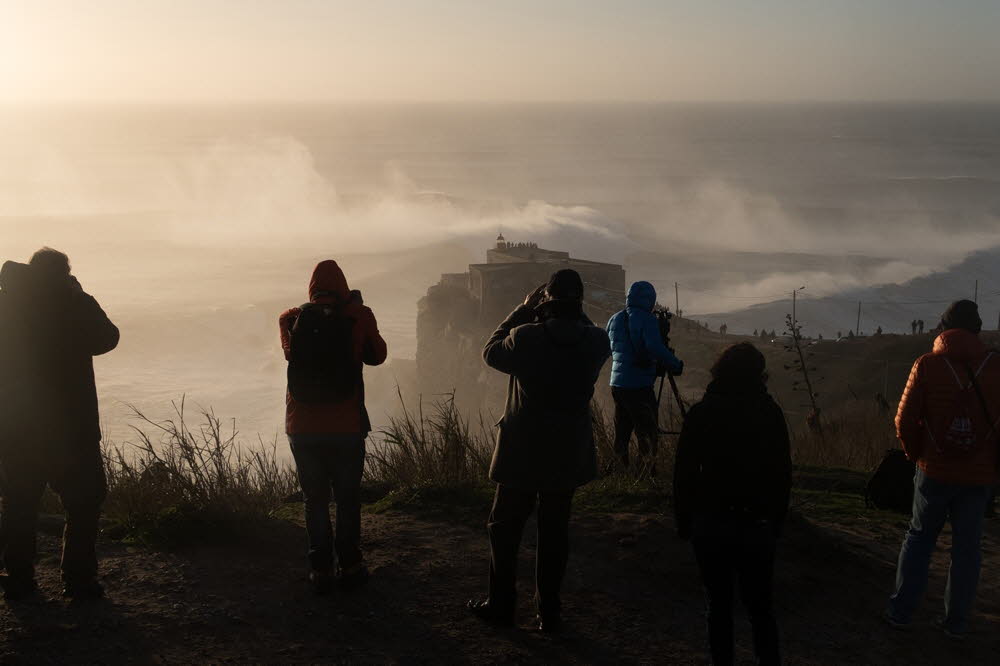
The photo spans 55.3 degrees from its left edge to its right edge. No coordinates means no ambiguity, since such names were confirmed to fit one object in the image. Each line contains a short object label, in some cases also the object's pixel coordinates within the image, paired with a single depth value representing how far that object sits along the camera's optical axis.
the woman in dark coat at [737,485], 3.90
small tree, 10.73
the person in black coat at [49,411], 4.70
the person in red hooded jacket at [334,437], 4.82
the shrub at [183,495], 5.88
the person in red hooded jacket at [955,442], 4.57
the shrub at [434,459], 6.97
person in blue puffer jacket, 6.80
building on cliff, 42.81
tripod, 6.91
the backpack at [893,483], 5.58
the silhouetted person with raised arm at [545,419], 4.36
